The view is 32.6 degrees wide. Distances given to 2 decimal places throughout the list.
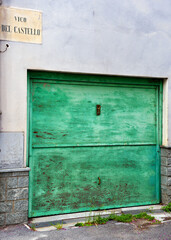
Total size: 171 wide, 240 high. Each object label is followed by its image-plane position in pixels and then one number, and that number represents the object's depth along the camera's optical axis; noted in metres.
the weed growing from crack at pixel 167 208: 5.34
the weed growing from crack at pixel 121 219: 4.71
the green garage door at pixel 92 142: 4.98
